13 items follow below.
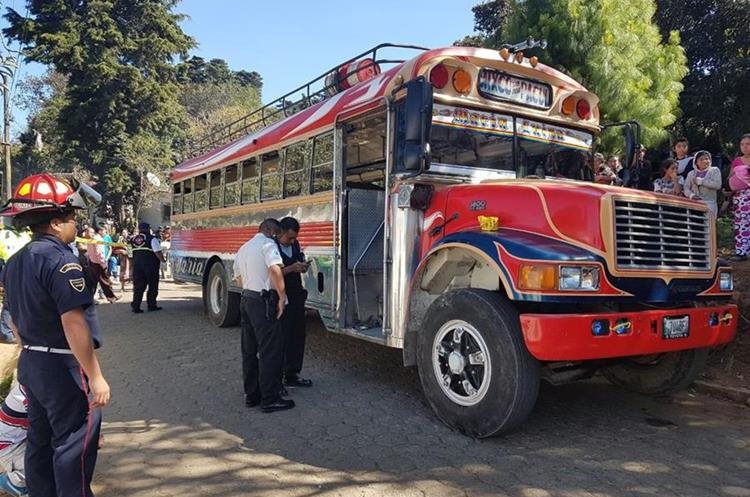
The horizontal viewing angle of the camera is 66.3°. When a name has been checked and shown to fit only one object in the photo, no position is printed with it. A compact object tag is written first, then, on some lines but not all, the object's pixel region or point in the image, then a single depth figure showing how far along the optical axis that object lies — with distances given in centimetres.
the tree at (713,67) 1409
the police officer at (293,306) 522
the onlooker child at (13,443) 313
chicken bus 366
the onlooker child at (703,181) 671
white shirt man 466
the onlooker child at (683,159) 740
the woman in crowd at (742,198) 657
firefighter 248
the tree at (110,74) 2831
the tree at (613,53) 1212
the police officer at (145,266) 1054
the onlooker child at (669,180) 692
